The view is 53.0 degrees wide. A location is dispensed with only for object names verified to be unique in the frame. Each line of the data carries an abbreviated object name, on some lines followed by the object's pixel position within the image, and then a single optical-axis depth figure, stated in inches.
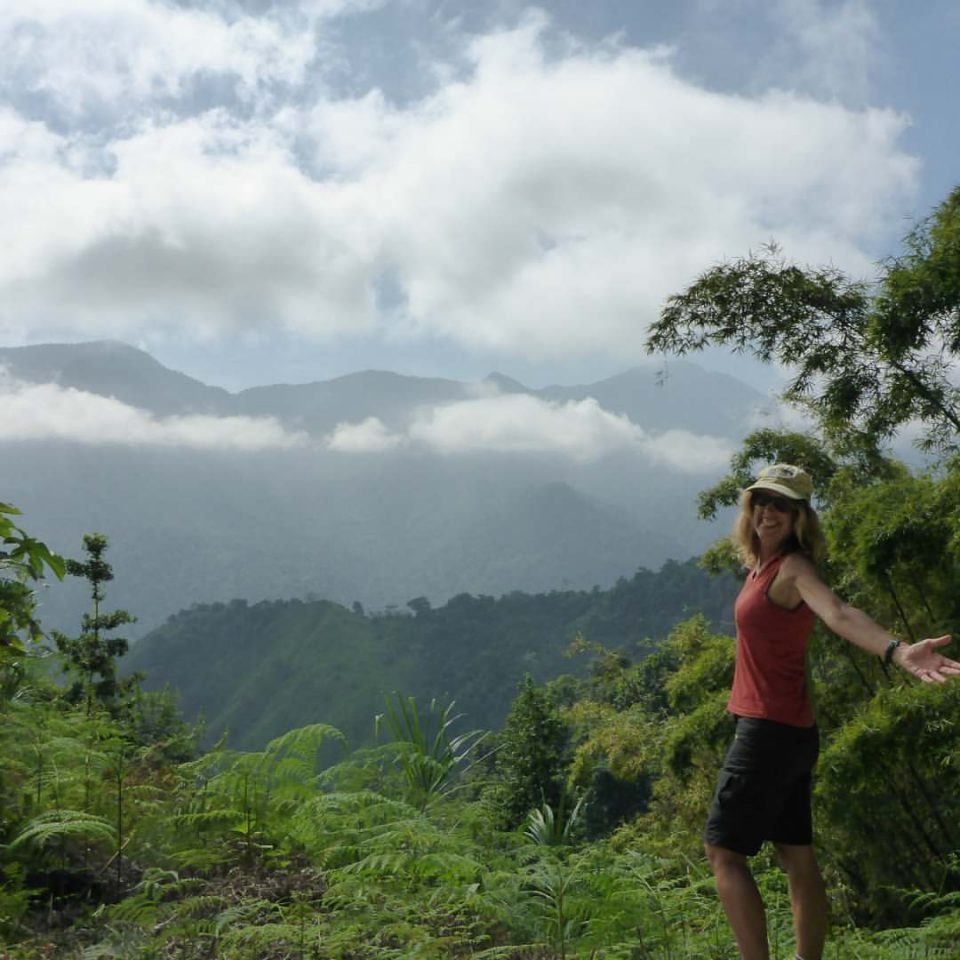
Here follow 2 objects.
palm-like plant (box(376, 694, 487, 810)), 174.9
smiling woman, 97.5
